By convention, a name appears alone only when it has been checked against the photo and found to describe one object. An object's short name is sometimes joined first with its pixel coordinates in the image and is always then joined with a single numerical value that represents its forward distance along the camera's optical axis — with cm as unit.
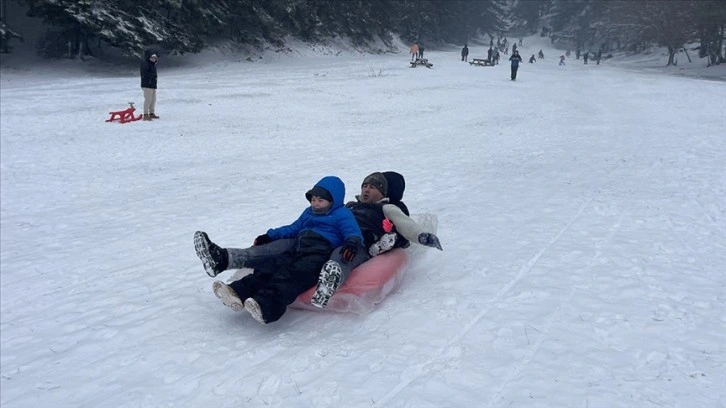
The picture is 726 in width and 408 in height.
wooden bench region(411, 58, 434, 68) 3872
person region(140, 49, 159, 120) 1628
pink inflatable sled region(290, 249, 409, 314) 495
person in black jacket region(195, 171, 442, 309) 466
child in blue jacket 466
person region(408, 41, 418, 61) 4181
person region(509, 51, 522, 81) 3079
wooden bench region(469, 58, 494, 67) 4403
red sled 1609
